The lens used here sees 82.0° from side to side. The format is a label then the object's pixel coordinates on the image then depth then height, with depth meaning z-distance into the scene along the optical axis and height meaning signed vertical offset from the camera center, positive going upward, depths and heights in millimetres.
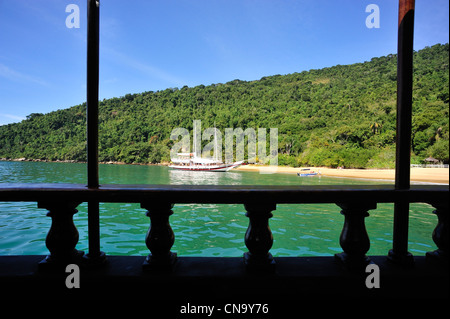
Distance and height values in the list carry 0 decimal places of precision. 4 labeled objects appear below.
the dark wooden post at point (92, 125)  1190 +119
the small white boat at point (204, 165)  49972 -2677
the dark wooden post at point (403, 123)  1214 +146
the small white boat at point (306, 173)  37719 -3044
